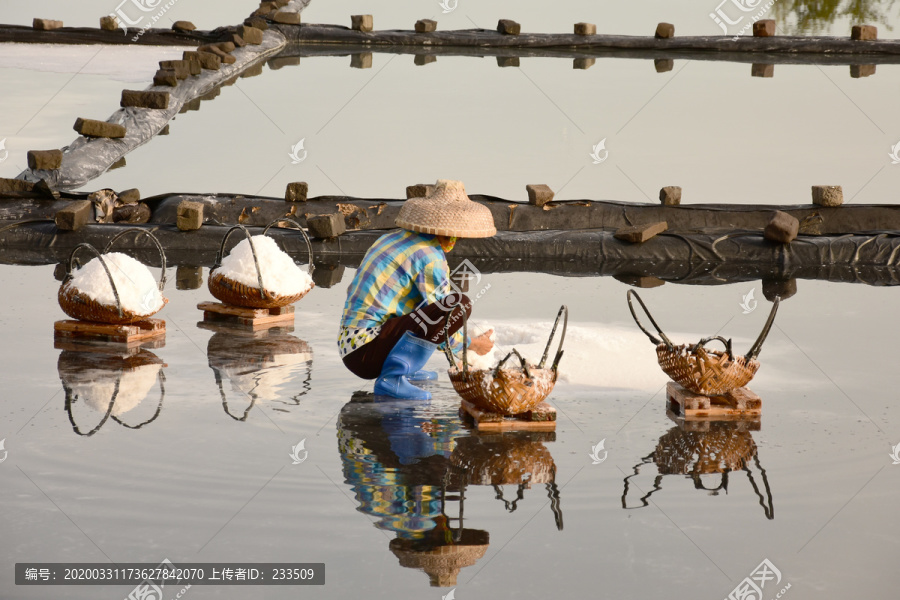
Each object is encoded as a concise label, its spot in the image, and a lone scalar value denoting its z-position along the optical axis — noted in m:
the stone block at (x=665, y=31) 22.95
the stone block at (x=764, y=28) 22.75
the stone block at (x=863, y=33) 22.27
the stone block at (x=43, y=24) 24.14
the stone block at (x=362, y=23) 23.86
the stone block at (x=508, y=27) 23.20
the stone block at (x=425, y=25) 23.52
